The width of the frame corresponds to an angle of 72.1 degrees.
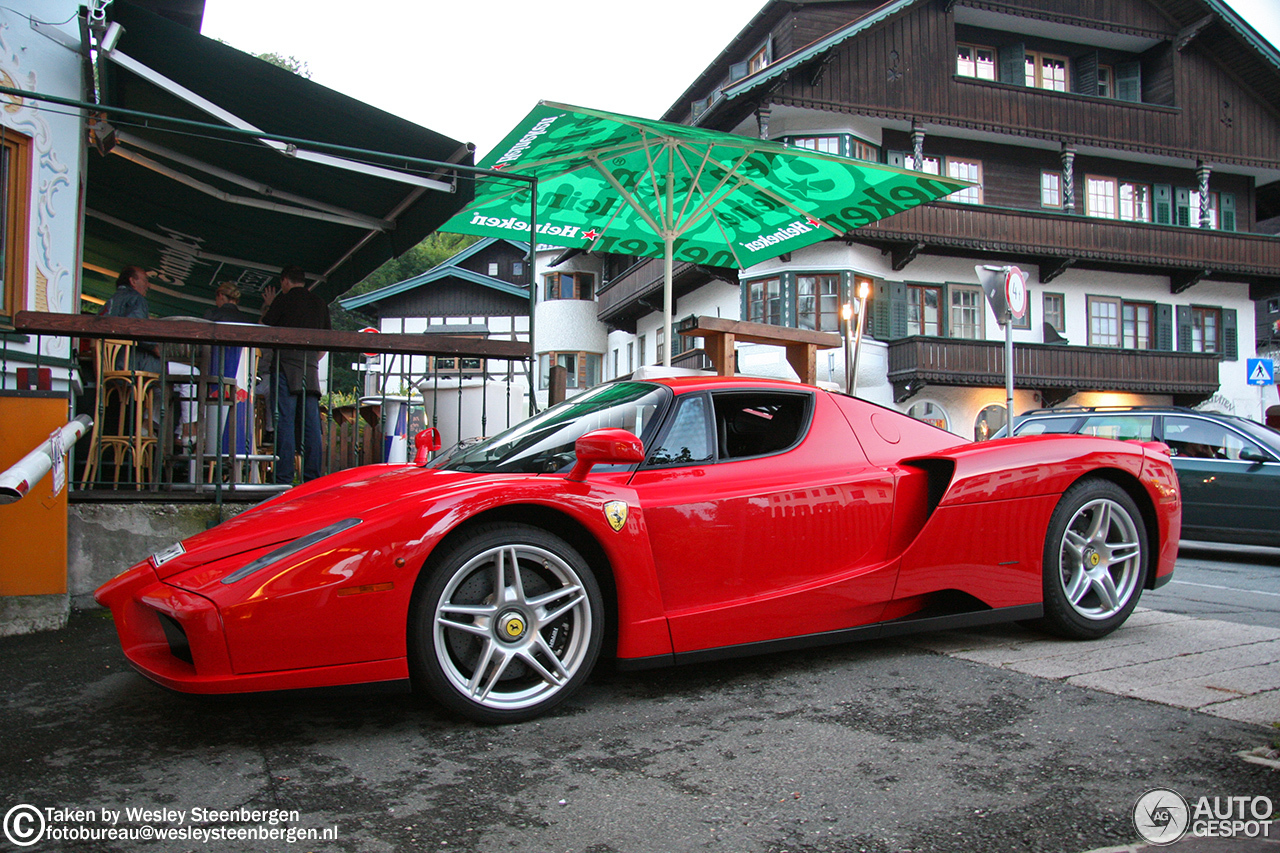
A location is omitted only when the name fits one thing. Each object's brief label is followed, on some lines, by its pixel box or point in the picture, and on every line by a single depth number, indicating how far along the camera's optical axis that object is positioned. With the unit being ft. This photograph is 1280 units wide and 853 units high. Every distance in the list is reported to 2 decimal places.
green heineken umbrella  23.51
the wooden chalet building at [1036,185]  69.05
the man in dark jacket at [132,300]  19.92
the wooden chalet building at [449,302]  116.88
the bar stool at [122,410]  17.35
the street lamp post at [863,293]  66.64
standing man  19.24
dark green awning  20.04
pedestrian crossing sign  40.93
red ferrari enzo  8.63
